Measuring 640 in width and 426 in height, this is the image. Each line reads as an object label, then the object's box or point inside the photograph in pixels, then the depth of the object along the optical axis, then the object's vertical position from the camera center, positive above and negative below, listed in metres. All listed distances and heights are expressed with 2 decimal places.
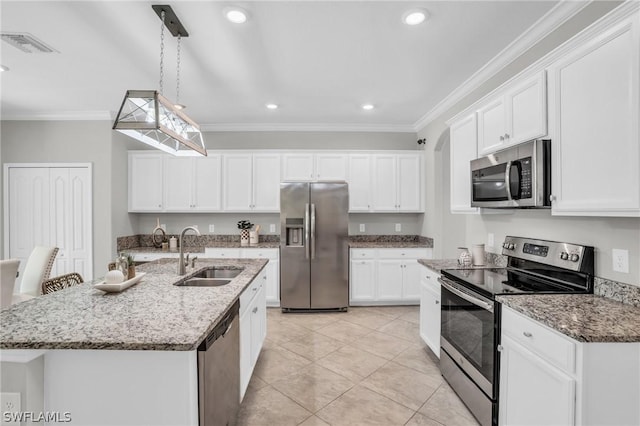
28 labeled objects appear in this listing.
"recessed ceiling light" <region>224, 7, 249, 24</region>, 2.02 +1.39
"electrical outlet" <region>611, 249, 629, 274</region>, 1.66 -0.27
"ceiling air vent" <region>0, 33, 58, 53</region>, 2.37 +1.42
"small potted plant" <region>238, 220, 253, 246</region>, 4.63 -0.28
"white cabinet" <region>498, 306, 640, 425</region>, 1.25 -0.75
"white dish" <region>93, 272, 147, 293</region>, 1.78 -0.45
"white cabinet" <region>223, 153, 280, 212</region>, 4.55 +0.49
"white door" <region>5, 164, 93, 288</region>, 4.23 -0.01
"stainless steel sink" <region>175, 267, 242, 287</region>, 2.33 -0.54
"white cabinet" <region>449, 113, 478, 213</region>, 2.71 +0.52
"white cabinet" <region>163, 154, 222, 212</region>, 4.57 +0.46
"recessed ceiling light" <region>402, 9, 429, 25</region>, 2.04 +1.39
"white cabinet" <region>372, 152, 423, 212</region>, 4.59 +0.47
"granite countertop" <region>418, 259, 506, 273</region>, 2.64 -0.50
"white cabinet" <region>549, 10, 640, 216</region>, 1.39 +0.47
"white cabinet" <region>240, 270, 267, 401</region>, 2.04 -0.91
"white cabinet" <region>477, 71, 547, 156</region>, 1.91 +0.71
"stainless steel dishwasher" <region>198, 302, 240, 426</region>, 1.28 -0.81
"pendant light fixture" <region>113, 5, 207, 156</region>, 1.80 +0.63
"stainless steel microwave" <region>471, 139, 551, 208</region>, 1.88 +0.26
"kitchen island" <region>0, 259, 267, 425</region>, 1.14 -0.63
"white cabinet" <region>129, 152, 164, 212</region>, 4.57 +0.47
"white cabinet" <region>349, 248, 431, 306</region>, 4.34 -0.95
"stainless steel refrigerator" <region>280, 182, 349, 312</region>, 4.14 -0.56
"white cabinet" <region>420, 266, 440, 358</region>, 2.66 -0.93
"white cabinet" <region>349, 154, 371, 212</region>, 4.58 +0.47
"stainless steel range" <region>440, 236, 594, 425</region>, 1.81 -0.58
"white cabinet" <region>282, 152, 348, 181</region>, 4.54 +0.72
